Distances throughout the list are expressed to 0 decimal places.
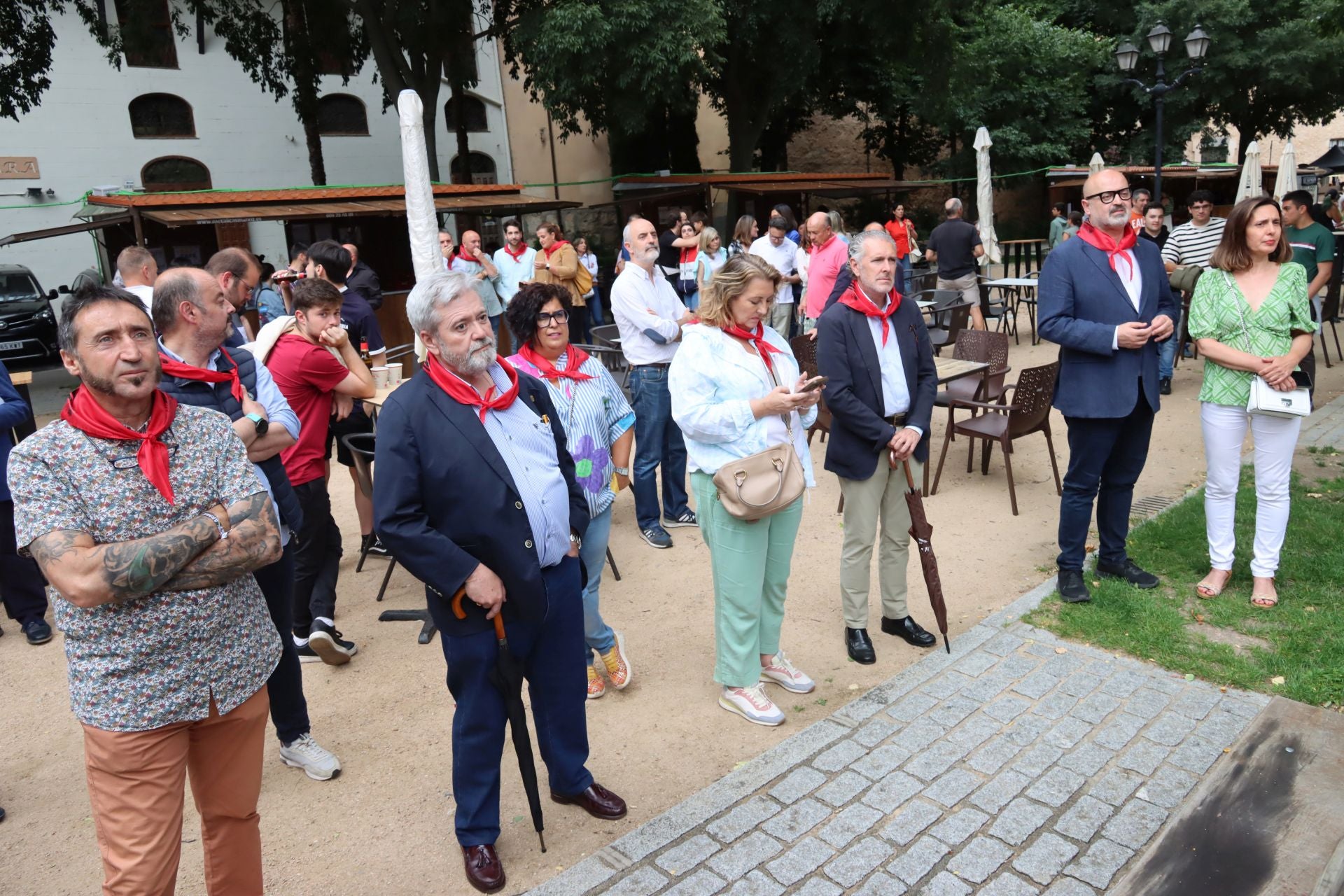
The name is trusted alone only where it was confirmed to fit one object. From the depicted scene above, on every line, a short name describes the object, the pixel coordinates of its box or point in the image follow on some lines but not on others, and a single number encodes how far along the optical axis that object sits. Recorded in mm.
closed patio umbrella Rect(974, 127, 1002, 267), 15461
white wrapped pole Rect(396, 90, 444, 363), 7598
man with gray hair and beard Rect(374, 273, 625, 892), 2785
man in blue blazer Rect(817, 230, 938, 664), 4191
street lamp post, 14602
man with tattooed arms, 2289
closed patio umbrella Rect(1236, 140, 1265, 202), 11836
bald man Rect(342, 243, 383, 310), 7863
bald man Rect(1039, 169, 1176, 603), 4602
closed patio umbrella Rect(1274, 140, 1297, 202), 11562
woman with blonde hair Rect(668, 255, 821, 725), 3756
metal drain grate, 6297
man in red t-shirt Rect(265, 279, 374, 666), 4328
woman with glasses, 3945
